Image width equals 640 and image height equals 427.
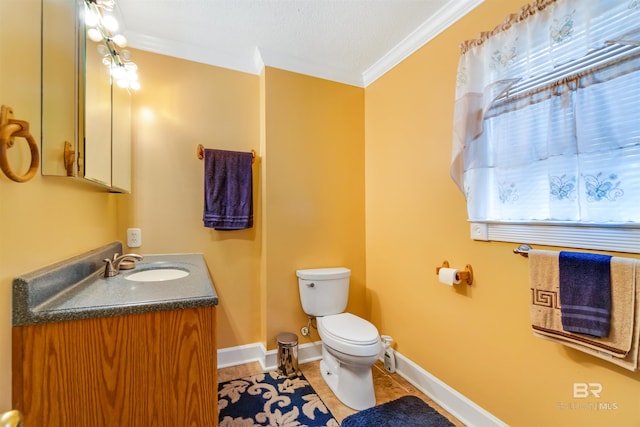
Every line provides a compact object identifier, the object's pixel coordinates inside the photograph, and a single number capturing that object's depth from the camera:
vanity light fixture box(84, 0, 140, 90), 1.19
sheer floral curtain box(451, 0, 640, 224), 0.98
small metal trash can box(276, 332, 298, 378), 1.97
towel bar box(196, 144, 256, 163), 2.04
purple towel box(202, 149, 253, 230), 2.02
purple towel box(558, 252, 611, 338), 0.99
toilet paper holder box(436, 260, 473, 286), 1.52
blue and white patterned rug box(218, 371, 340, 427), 1.52
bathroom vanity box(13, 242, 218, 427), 0.80
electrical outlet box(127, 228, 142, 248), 1.86
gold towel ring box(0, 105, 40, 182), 0.71
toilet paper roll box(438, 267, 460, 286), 1.52
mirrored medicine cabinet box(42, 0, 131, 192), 0.96
